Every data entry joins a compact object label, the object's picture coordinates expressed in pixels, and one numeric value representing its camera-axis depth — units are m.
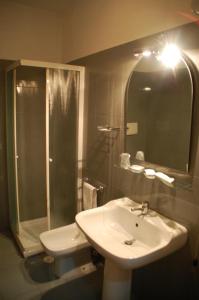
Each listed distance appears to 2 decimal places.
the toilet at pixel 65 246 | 2.02
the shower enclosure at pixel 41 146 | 2.51
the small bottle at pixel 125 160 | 1.89
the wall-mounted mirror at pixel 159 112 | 1.50
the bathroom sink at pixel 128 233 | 1.31
